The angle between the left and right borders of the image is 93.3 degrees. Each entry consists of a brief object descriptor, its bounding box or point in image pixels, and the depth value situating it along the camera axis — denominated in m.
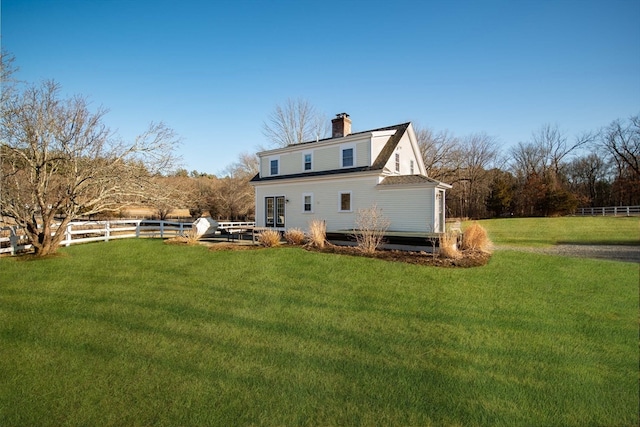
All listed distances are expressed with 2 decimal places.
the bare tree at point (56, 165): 9.73
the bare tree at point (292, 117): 30.47
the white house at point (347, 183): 13.90
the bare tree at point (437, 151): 30.28
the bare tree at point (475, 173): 34.12
